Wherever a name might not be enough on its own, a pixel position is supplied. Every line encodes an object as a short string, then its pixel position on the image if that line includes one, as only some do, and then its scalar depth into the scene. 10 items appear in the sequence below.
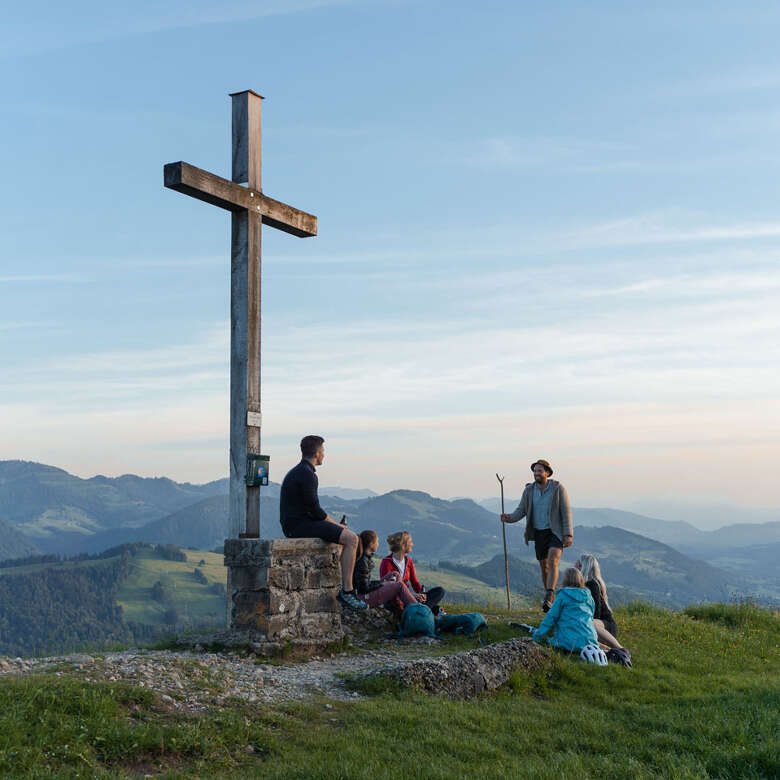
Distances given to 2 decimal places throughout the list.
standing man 12.39
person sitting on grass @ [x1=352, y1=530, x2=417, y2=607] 11.15
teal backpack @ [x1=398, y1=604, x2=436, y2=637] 10.93
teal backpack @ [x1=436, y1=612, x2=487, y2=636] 11.20
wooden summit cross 10.10
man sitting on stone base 10.01
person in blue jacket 9.76
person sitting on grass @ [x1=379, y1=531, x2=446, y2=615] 11.62
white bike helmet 9.51
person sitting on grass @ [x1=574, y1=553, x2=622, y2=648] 10.84
